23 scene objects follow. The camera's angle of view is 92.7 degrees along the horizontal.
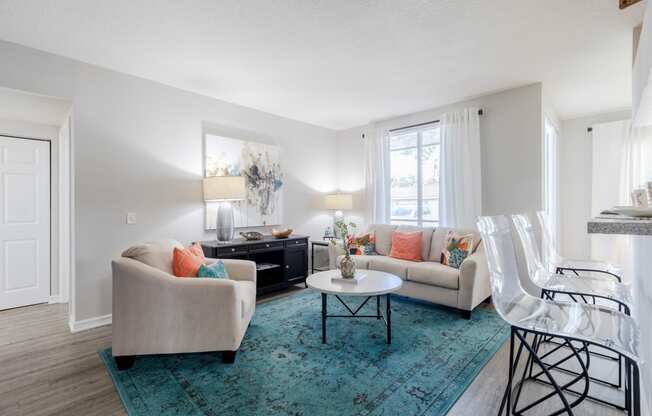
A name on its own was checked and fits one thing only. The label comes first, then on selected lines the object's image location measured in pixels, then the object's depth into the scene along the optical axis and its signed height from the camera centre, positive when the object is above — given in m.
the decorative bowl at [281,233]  4.36 -0.36
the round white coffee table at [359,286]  2.58 -0.69
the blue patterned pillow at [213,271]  2.48 -0.52
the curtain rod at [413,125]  4.62 +1.27
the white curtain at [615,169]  4.14 +0.55
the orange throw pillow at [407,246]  3.99 -0.50
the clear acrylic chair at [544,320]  1.32 -0.56
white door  3.68 -0.17
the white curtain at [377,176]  5.16 +0.52
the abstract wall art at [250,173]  4.02 +0.49
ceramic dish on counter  1.24 -0.02
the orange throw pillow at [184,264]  2.47 -0.46
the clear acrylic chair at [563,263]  2.53 -0.50
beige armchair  2.20 -0.75
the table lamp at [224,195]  3.68 +0.15
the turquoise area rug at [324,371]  1.83 -1.15
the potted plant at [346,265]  2.94 -0.55
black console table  3.83 -0.70
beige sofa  3.15 -0.73
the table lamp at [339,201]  5.20 +0.11
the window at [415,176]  4.68 +0.50
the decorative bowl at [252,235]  4.01 -0.36
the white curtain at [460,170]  4.12 +0.51
